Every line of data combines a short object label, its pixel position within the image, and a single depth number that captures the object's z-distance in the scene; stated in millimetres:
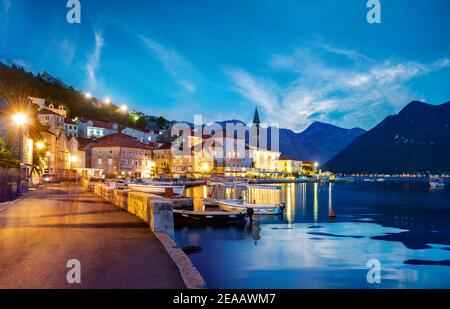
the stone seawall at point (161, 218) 8266
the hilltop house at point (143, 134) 143500
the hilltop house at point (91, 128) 131250
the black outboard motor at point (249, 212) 30344
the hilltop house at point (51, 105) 133675
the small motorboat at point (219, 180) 100425
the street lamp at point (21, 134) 29406
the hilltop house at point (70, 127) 123450
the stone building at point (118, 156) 100250
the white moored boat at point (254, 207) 36812
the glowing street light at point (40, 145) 56625
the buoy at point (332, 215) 42544
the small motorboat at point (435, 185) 147725
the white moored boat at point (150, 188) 52906
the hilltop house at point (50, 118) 112625
